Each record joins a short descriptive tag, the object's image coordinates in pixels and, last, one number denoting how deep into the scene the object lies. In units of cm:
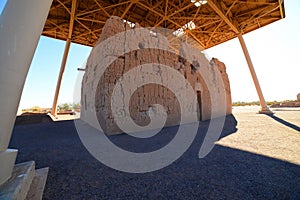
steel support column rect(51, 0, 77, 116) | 1054
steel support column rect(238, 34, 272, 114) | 1006
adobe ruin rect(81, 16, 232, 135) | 424
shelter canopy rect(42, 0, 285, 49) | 955
